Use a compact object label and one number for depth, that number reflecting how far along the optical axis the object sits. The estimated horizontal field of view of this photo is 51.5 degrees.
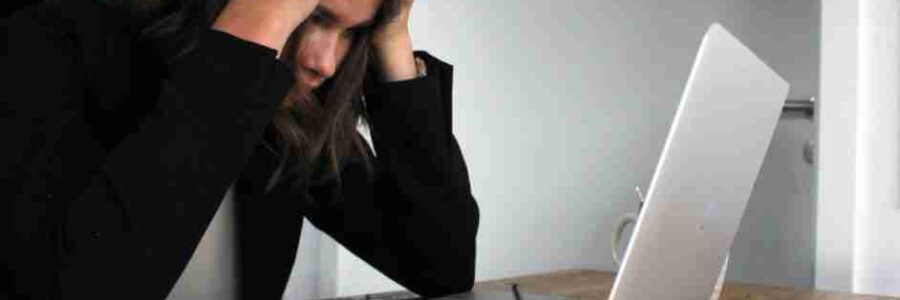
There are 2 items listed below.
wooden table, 1.28
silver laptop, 0.99
